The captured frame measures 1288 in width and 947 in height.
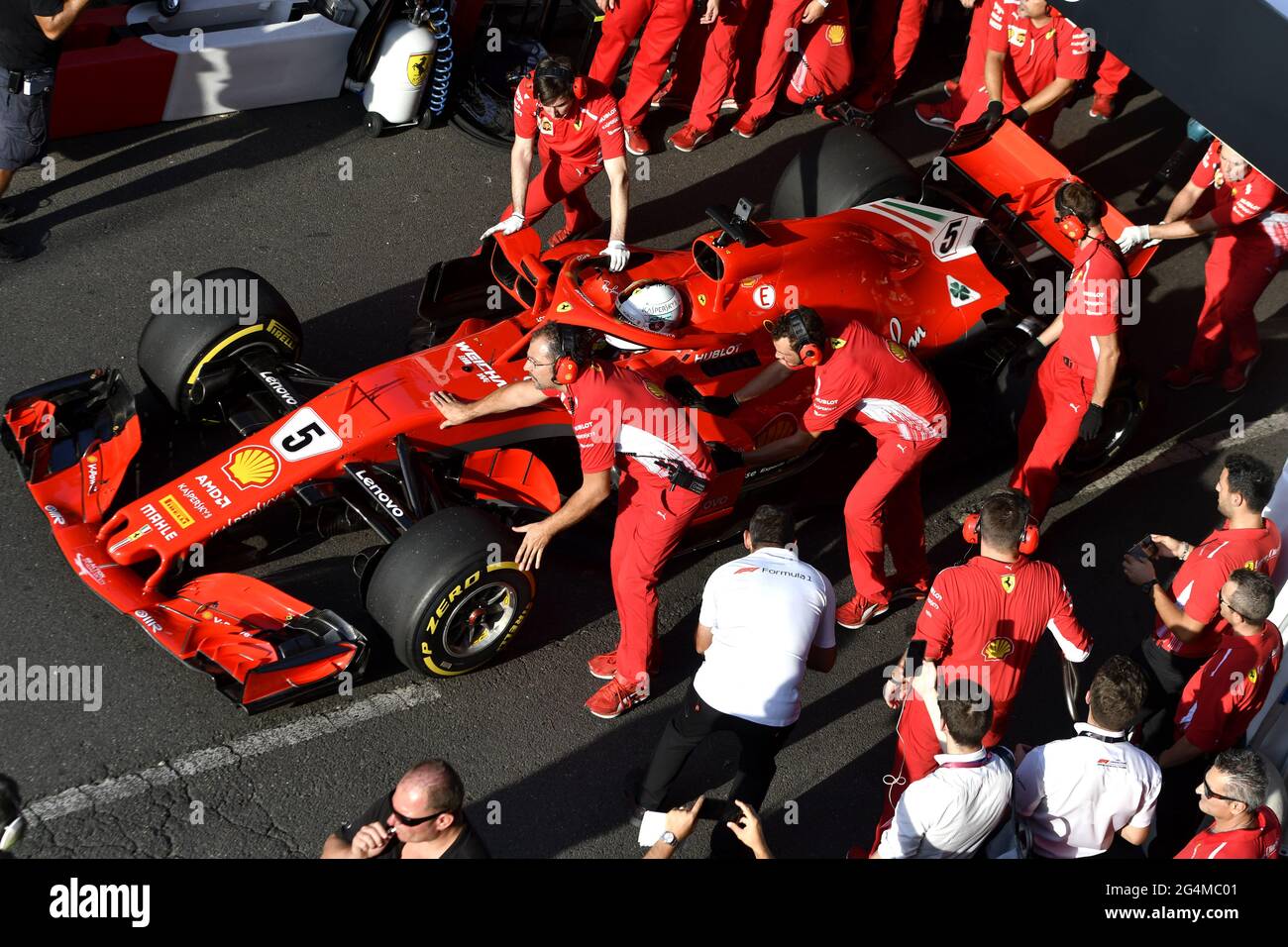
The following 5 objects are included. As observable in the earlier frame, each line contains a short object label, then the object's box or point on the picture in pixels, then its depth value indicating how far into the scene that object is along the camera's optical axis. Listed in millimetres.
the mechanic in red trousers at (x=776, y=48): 9867
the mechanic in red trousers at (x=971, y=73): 9655
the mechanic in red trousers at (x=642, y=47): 9539
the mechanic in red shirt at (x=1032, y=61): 9469
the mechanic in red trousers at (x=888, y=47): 10516
